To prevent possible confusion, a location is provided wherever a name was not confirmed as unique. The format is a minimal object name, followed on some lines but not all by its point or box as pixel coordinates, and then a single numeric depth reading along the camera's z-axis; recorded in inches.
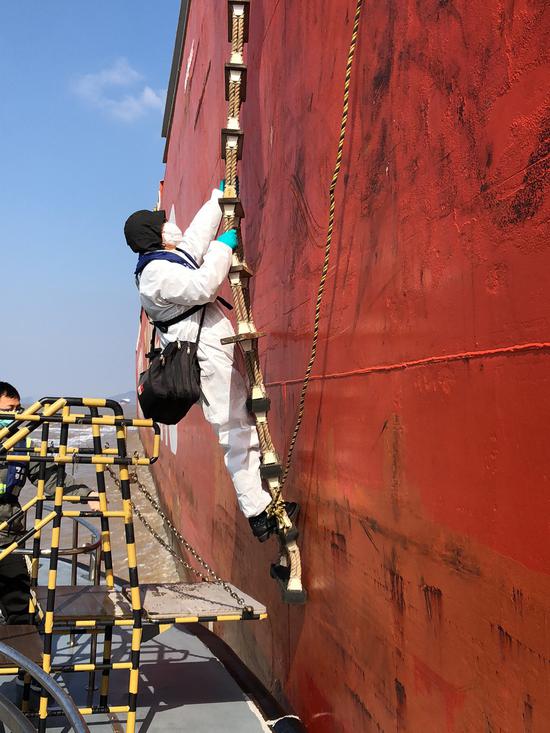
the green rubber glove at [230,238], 119.6
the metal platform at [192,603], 108.1
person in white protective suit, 114.8
